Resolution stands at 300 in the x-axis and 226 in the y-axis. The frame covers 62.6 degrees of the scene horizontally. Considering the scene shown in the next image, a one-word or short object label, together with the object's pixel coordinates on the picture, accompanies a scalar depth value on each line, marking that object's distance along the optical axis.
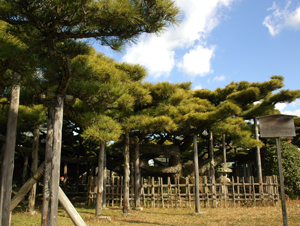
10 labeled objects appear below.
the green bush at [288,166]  11.12
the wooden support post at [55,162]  4.45
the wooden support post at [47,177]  4.95
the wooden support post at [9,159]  5.36
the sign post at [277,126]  4.36
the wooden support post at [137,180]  10.31
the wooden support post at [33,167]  8.12
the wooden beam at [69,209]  4.96
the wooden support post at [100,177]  7.77
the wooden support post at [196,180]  7.94
